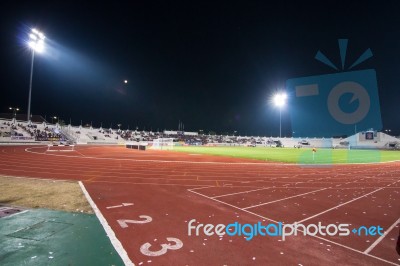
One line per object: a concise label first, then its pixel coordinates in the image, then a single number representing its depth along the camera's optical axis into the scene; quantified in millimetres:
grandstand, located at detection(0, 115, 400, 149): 47594
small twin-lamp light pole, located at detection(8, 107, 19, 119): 78438
